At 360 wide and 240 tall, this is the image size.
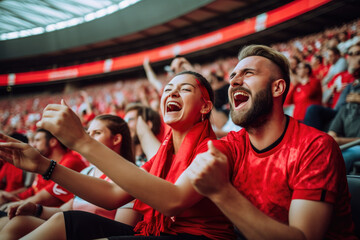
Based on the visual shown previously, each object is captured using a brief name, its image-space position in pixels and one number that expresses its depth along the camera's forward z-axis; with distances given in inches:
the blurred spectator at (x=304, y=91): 126.2
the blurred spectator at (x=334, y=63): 150.2
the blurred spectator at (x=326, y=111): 96.3
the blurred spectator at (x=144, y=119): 100.0
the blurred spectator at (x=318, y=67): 189.5
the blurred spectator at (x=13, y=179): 113.2
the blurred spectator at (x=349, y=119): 84.8
